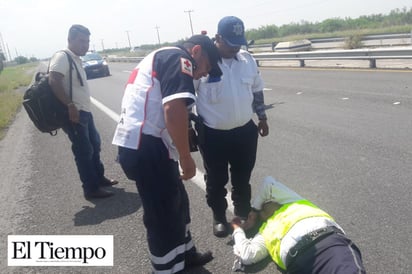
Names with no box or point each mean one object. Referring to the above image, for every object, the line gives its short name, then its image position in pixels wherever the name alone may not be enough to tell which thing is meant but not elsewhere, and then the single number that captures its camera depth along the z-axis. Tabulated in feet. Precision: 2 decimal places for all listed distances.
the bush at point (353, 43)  75.36
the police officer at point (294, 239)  7.58
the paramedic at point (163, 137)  7.72
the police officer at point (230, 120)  10.45
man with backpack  14.10
